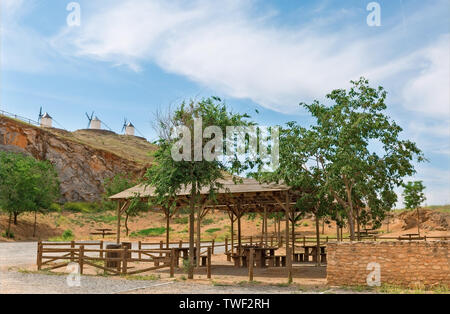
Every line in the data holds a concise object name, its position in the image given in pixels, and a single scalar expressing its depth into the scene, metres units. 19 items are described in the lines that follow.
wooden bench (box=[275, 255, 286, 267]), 20.25
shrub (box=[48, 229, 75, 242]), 38.40
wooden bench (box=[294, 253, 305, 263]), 23.05
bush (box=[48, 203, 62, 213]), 55.96
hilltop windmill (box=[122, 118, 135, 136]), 136.38
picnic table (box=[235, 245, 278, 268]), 19.31
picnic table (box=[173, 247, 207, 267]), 18.61
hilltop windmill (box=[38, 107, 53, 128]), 110.62
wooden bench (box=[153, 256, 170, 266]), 15.18
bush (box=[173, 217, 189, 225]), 55.94
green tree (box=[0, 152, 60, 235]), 38.81
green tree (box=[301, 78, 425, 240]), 16.08
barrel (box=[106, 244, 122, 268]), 15.95
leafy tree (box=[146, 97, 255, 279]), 14.23
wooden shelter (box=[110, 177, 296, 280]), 16.36
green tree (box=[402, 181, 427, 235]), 41.44
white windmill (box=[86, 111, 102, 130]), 127.58
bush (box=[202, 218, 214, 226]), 56.70
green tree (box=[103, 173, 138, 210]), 58.56
